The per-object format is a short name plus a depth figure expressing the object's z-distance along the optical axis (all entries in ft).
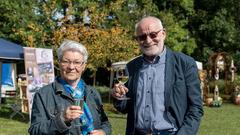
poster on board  39.52
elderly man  11.60
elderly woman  10.37
